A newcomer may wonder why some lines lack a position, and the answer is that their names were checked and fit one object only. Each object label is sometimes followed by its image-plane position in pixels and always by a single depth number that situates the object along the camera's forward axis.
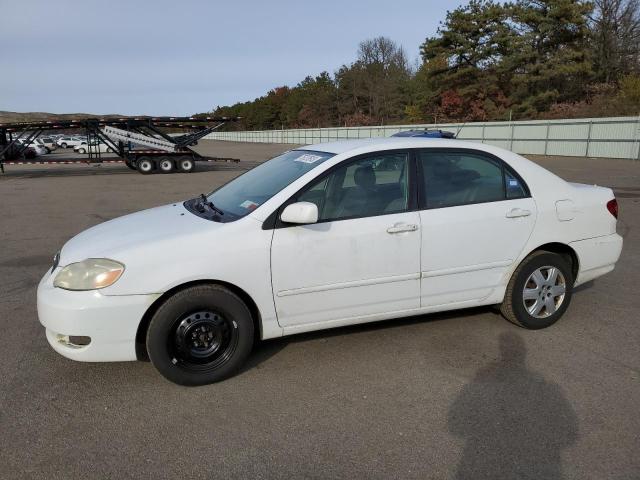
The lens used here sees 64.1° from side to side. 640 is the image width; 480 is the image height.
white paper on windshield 3.88
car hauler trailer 20.25
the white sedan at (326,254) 3.22
